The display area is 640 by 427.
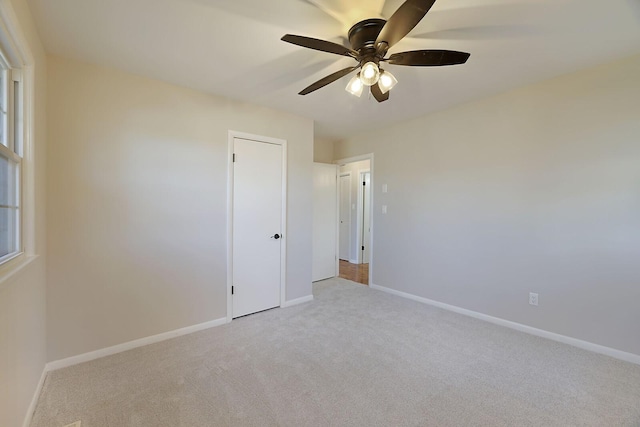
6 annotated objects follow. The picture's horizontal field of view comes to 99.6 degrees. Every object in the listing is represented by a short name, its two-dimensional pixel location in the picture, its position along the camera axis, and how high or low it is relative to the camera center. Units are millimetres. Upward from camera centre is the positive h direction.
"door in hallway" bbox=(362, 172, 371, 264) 5844 -57
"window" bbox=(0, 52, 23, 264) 1414 +232
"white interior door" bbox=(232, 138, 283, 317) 2998 -213
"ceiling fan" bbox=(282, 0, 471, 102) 1415 +923
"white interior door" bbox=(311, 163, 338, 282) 4512 -208
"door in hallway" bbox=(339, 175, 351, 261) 6031 -111
